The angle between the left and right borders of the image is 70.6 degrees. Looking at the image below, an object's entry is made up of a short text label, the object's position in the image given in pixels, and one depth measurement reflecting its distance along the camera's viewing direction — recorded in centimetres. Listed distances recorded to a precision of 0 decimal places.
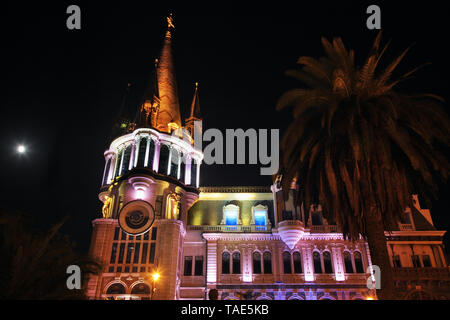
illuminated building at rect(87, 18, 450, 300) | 3591
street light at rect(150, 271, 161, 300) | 3216
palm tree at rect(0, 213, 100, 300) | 1080
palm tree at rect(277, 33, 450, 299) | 1714
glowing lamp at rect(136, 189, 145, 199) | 3909
